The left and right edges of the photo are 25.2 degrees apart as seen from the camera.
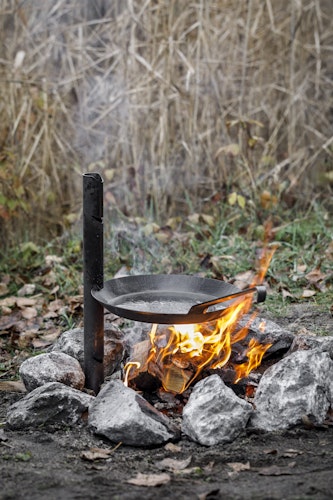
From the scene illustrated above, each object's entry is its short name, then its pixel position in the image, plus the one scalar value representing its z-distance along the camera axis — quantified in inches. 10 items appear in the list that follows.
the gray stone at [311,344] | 146.4
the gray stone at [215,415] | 125.4
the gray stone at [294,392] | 129.3
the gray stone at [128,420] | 124.4
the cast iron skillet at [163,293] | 139.0
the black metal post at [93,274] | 141.4
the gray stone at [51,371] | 144.8
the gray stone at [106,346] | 155.7
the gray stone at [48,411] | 133.1
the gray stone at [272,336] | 149.9
